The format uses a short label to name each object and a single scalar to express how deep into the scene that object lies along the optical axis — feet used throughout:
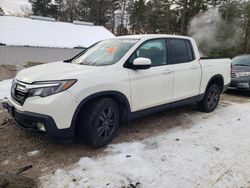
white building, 48.55
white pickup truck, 8.36
